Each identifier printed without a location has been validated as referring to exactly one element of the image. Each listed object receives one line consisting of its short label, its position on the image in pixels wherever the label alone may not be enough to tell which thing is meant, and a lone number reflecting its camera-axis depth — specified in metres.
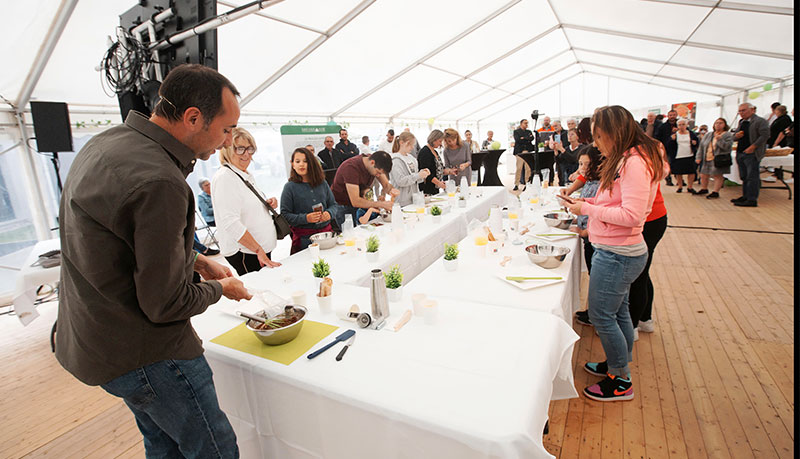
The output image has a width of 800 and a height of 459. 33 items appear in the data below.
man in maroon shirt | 3.52
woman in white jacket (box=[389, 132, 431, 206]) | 4.24
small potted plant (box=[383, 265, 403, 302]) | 1.67
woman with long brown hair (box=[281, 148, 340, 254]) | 2.79
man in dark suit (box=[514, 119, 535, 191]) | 8.53
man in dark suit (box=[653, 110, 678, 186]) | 7.05
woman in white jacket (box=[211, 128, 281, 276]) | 2.29
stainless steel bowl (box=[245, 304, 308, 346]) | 1.33
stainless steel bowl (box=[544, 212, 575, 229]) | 2.80
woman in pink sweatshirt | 1.70
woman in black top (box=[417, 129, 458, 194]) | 4.65
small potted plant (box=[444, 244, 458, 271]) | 2.05
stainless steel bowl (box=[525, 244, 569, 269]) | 2.00
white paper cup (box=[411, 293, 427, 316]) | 1.52
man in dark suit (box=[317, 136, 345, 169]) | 7.25
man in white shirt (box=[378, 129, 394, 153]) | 8.77
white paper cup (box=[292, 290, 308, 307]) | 1.63
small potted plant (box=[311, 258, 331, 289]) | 1.91
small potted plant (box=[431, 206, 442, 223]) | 3.26
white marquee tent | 4.07
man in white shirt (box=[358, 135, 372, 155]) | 8.60
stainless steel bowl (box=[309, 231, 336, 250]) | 2.62
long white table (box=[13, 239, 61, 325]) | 2.92
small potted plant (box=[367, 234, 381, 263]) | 2.30
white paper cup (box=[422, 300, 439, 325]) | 1.45
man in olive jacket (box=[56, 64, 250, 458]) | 0.86
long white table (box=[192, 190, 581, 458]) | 0.98
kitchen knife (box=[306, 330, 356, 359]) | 1.28
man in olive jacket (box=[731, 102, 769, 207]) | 5.92
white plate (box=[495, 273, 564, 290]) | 1.77
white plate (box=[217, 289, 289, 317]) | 1.45
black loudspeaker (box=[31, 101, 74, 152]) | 3.68
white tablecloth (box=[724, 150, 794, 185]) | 6.09
